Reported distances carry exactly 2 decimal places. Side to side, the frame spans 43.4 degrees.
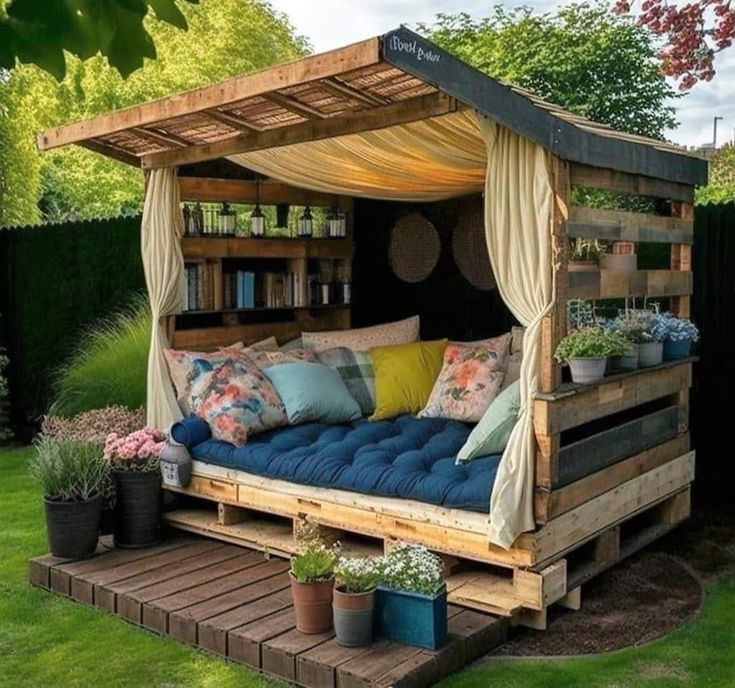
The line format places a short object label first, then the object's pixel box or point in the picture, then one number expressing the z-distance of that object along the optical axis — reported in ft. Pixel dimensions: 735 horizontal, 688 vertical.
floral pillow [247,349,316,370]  18.01
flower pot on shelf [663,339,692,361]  15.85
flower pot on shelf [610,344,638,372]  14.37
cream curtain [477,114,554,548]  12.23
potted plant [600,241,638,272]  14.82
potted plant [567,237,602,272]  14.44
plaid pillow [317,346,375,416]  18.22
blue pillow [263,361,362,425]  16.85
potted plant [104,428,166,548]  15.11
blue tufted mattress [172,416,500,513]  12.95
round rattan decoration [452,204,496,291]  19.76
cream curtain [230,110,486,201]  14.51
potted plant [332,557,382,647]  11.09
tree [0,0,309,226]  54.49
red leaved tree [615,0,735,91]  21.66
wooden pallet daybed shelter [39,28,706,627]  12.08
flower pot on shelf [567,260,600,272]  13.58
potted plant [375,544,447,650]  11.12
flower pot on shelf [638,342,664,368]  15.02
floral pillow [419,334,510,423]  16.60
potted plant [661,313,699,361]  15.75
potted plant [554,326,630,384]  12.75
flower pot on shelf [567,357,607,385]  12.98
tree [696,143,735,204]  51.60
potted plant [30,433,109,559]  14.29
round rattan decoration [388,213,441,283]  20.79
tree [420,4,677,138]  50.96
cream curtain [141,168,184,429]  17.43
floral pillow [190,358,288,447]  15.94
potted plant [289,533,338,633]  11.50
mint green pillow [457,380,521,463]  13.75
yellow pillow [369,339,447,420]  17.84
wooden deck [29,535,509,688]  10.81
